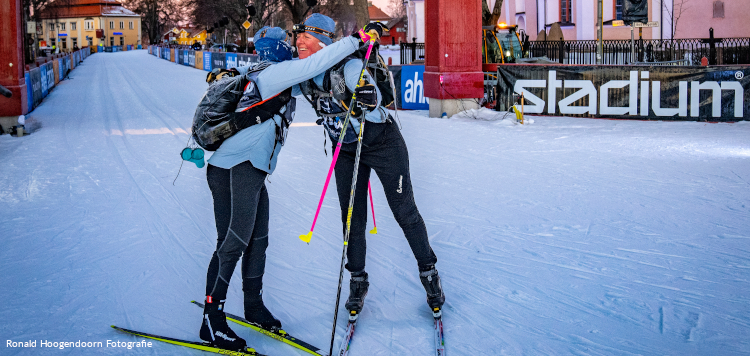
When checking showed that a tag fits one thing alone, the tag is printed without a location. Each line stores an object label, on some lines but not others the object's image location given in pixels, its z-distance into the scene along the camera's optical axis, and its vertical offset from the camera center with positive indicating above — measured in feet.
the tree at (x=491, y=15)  86.48 +12.27
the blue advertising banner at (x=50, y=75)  73.85 +4.49
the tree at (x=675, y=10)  87.51 +12.19
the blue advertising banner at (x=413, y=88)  55.06 +1.55
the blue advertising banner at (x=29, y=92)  51.84 +1.79
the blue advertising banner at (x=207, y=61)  114.87 +8.79
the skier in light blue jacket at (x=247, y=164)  10.77 -0.91
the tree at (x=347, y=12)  177.68 +29.89
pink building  86.38 +11.73
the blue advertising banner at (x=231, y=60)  101.09 +7.85
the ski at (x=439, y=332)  11.43 -4.10
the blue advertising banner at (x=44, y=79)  66.35 +3.54
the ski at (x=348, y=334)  11.51 -4.13
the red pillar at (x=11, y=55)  43.52 +3.94
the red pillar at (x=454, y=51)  48.93 +4.10
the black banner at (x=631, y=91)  41.29 +0.81
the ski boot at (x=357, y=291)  13.05 -3.64
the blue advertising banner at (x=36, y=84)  57.39 +2.73
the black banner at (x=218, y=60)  107.65 +8.49
